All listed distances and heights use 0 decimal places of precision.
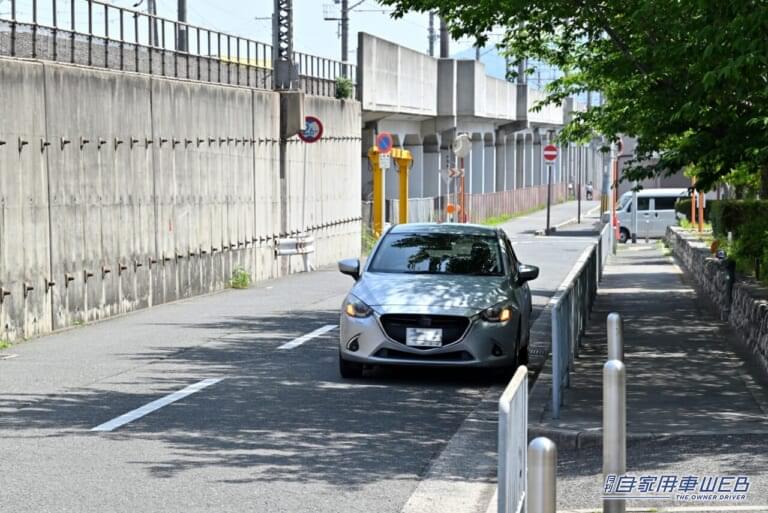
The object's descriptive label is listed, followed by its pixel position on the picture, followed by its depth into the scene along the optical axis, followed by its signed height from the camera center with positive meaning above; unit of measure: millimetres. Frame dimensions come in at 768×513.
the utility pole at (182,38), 28245 +2176
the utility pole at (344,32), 69438 +5404
